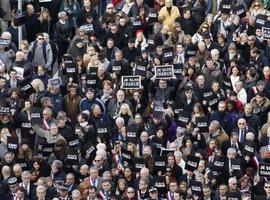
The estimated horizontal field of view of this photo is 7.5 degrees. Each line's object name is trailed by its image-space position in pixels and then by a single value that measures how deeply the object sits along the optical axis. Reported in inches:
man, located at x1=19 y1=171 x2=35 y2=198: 1574.8
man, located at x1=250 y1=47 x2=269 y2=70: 1716.3
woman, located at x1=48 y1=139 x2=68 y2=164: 1625.2
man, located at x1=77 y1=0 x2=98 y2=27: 1812.3
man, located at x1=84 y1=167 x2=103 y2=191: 1582.2
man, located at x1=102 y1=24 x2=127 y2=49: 1774.1
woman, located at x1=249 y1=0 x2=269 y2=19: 1791.3
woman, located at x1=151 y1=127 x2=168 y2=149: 1627.8
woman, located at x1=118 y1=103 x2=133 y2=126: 1658.5
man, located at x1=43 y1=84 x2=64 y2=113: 1685.5
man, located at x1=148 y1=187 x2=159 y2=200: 1555.1
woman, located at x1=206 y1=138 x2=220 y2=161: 1604.3
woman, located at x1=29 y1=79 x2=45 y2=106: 1675.9
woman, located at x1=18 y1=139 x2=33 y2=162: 1616.6
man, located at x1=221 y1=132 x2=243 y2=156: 1610.5
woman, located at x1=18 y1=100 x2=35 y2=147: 1651.1
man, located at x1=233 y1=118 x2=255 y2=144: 1622.8
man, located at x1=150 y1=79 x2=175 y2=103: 1691.3
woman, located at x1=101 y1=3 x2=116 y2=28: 1808.6
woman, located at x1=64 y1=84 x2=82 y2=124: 1686.8
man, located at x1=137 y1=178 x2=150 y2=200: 1568.7
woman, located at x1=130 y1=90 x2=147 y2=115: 1675.7
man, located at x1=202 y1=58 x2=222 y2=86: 1705.2
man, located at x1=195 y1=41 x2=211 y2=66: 1734.7
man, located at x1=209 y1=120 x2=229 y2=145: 1625.2
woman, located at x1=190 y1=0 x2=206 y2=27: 1809.8
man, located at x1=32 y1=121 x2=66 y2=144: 1636.3
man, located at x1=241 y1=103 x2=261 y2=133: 1638.8
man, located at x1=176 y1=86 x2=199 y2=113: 1672.0
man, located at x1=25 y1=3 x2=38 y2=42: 1803.6
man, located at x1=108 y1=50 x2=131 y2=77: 1713.8
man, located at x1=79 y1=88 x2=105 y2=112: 1676.9
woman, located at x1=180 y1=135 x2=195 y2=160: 1617.1
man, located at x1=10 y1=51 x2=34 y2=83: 1721.2
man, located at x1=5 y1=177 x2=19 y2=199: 1566.2
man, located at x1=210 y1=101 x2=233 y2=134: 1648.6
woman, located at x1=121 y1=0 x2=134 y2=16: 1830.7
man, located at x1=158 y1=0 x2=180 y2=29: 1807.3
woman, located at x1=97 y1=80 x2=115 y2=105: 1686.8
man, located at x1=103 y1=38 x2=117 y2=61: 1755.7
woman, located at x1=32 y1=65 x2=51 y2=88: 1706.4
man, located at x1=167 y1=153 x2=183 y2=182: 1594.5
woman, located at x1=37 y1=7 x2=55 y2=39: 1807.3
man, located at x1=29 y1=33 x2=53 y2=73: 1759.4
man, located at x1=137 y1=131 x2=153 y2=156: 1617.9
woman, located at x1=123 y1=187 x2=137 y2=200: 1562.5
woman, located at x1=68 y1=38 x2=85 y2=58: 1765.5
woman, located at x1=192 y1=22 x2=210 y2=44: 1760.6
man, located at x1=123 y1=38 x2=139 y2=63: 1750.7
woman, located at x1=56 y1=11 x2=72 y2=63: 1800.0
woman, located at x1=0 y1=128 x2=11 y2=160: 1625.2
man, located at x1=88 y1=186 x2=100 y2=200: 1561.3
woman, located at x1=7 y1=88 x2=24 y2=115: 1664.6
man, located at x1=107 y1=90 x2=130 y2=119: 1672.0
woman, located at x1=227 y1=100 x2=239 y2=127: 1648.6
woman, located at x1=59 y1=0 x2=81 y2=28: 1817.2
